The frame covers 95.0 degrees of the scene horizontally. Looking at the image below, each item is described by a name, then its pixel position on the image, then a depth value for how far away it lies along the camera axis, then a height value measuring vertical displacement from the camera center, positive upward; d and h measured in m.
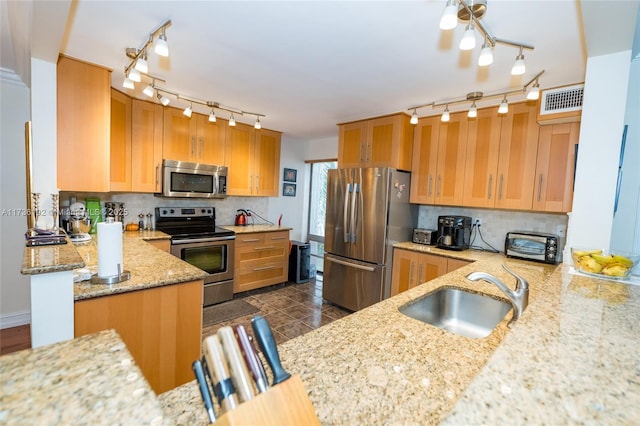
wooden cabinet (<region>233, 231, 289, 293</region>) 3.80 -0.87
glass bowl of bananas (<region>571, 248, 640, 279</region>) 1.34 -0.23
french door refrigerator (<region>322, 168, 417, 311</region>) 3.18 -0.32
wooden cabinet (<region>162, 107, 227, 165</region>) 3.36 +0.67
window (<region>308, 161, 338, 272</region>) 5.18 -0.20
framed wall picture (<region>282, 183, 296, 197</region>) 4.96 +0.14
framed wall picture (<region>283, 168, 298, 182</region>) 4.93 +0.39
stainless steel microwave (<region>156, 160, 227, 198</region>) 3.33 +0.16
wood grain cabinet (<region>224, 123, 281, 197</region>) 3.96 +0.50
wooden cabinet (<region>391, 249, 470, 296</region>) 2.85 -0.64
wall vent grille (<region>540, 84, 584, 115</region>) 2.21 +0.87
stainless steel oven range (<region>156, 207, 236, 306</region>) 3.29 -0.61
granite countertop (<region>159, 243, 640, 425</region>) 0.52 -0.34
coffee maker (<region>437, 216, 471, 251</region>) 3.04 -0.27
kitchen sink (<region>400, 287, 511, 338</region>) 1.56 -0.58
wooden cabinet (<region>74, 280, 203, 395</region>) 1.46 -0.72
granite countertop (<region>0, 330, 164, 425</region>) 0.49 -0.38
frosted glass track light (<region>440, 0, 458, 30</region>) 1.09 +0.72
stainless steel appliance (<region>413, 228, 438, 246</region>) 3.24 -0.35
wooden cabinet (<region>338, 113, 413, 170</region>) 3.23 +0.70
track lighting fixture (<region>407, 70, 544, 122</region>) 2.17 +0.95
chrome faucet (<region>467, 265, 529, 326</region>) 1.28 -0.38
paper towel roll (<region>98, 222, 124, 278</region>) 1.50 -0.32
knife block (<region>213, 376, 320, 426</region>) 0.41 -0.31
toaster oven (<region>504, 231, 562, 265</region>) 2.54 -0.33
